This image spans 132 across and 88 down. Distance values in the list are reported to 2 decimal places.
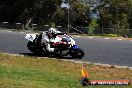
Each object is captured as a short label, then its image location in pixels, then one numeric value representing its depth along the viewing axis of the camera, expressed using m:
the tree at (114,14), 53.06
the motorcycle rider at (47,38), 22.16
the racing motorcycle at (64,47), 21.91
